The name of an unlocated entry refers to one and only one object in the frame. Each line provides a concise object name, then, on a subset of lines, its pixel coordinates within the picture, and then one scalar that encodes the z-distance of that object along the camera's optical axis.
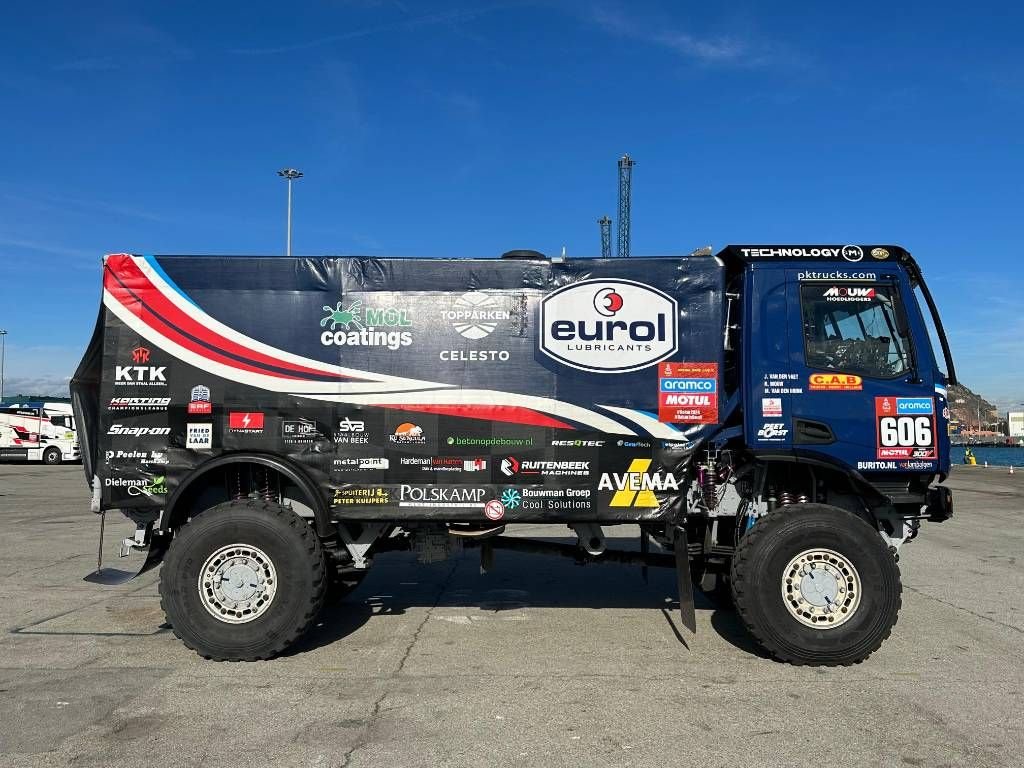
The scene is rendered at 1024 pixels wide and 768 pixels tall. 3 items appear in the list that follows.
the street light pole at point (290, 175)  38.41
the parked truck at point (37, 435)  33.56
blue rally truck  5.50
